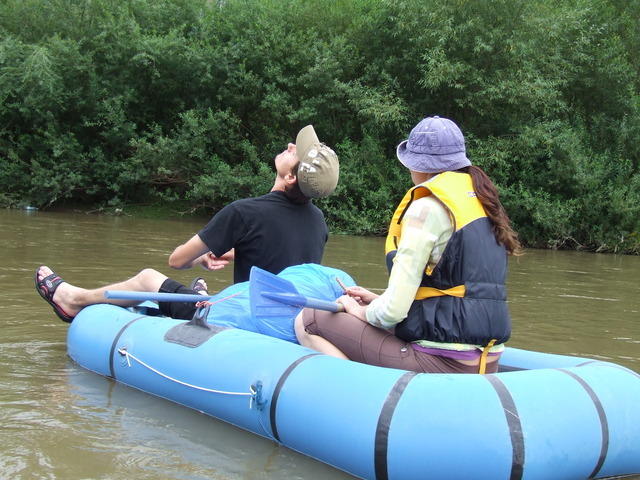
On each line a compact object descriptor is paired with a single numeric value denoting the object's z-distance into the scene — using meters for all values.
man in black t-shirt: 3.50
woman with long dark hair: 2.60
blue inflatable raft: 2.46
